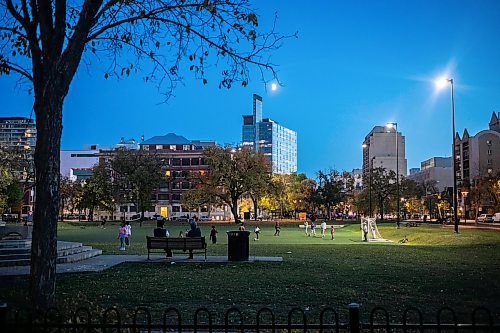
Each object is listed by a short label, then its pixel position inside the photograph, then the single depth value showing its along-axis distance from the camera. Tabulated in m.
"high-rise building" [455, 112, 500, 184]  128.04
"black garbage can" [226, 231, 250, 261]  19.11
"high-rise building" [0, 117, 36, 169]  148.94
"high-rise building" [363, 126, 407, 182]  187.25
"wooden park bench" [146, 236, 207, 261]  19.59
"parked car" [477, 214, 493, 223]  82.57
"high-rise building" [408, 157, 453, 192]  168.12
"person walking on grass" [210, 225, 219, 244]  32.66
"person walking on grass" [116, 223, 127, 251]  26.73
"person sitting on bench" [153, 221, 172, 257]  23.61
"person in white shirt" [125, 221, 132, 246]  27.72
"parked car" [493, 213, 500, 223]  77.24
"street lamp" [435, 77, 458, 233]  35.18
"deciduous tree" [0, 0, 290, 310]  8.10
